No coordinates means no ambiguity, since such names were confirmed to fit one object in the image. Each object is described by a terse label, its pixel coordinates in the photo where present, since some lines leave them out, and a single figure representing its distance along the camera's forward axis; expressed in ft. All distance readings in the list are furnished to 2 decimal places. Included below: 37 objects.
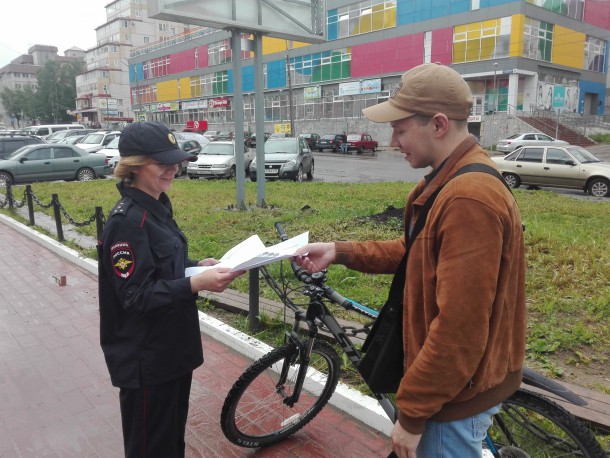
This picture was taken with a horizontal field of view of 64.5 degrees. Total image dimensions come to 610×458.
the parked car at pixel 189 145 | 71.19
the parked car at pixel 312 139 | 134.23
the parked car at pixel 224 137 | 125.41
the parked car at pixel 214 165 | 60.49
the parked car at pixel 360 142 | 123.54
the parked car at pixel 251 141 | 132.87
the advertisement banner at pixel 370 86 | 146.82
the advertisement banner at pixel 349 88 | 152.76
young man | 4.77
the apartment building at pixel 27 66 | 398.79
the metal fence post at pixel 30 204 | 33.14
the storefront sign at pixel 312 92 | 165.07
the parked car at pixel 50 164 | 55.83
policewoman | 6.71
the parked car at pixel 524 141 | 94.99
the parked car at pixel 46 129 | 123.25
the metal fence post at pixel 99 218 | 22.84
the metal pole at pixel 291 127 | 147.43
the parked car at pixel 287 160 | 56.54
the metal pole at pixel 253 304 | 14.29
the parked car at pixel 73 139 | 88.02
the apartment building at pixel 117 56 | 300.40
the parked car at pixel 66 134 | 101.80
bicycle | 7.65
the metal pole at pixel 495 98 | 124.88
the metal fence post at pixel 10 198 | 39.31
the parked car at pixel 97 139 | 79.61
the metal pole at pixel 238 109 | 34.68
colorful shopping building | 122.93
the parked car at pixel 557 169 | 47.29
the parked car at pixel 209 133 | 159.33
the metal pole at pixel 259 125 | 36.37
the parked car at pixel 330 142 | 126.11
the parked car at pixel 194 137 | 81.41
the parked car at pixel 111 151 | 69.36
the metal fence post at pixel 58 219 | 27.89
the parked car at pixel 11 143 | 64.44
